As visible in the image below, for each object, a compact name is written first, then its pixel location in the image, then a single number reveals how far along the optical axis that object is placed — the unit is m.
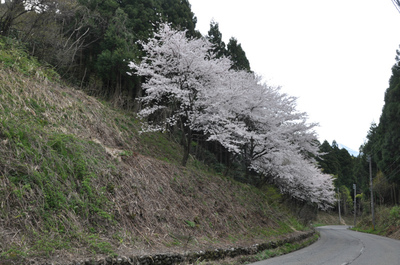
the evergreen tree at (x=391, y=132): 23.67
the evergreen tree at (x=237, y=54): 22.87
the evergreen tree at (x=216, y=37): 22.83
